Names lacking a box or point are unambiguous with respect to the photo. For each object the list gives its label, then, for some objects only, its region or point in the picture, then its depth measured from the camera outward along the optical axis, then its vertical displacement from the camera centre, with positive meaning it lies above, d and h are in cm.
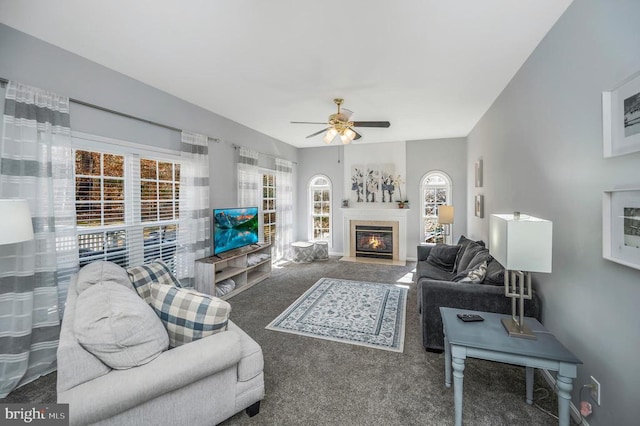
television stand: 369 -95
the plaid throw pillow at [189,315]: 167 -67
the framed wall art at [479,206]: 426 +5
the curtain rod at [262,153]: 465 +116
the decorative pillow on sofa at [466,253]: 342 -60
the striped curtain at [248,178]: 477 +60
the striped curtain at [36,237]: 211 -23
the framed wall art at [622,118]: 129 +47
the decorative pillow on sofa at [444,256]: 410 -75
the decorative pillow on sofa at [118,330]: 134 -63
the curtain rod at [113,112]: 213 +107
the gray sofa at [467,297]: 230 -79
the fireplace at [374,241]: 636 -78
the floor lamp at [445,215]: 530 -12
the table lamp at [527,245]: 158 -22
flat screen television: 402 -29
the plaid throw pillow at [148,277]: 235 -62
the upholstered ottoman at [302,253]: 611 -100
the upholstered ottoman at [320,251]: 629 -98
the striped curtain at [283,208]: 600 +5
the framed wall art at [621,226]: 128 -9
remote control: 193 -80
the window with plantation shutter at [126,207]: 269 +5
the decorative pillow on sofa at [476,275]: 254 -65
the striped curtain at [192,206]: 370 +6
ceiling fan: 322 +107
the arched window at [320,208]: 704 +5
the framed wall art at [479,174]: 438 +59
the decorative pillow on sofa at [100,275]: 195 -51
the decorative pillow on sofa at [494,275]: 241 -62
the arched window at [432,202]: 612 +17
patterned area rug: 284 -133
